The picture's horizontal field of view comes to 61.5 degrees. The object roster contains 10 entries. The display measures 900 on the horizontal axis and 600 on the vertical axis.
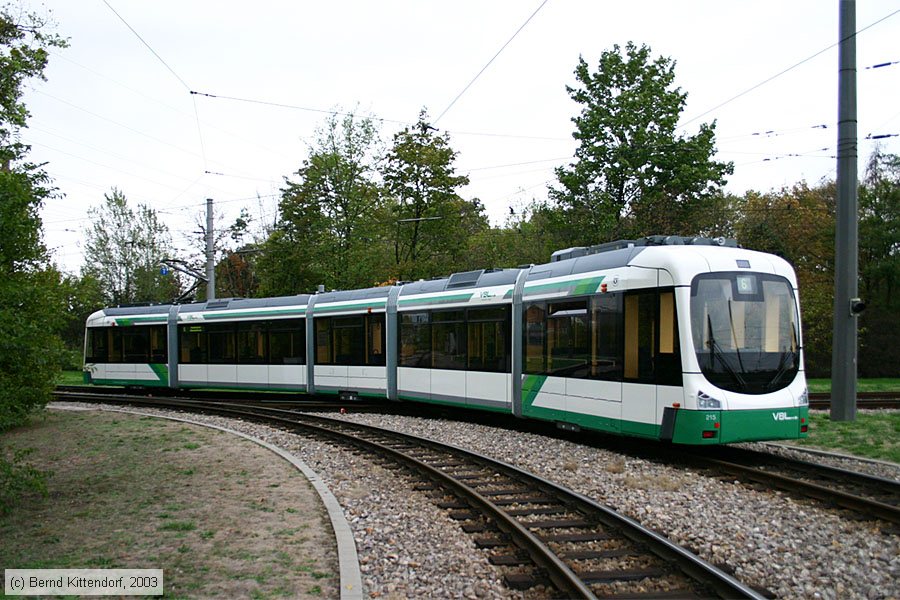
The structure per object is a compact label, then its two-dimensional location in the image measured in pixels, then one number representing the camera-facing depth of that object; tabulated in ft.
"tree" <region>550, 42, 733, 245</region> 94.68
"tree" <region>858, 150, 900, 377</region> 137.49
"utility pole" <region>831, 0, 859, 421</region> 46.78
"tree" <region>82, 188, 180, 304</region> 139.03
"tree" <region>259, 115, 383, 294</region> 101.35
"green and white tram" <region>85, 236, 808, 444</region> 34.01
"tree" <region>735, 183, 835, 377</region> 126.11
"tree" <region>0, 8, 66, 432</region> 27.09
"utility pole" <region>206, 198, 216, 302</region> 91.81
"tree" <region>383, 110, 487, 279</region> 108.88
